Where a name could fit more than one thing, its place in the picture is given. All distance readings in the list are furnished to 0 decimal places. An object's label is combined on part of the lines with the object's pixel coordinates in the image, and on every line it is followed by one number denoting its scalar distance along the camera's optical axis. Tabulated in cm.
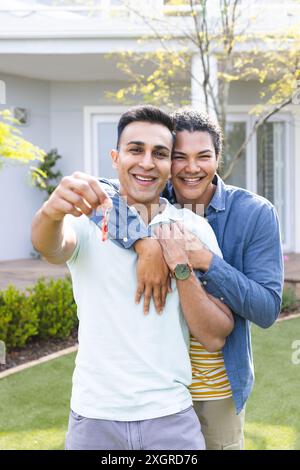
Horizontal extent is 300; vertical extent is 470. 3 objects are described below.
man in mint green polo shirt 199
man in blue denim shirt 209
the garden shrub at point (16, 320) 580
